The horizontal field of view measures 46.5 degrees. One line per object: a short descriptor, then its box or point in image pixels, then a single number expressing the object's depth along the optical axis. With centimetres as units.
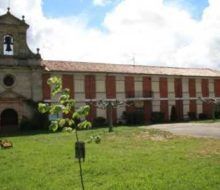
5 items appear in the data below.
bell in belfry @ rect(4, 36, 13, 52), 2155
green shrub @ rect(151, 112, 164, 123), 2617
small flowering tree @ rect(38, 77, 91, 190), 440
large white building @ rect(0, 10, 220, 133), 2140
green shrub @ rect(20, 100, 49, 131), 2108
